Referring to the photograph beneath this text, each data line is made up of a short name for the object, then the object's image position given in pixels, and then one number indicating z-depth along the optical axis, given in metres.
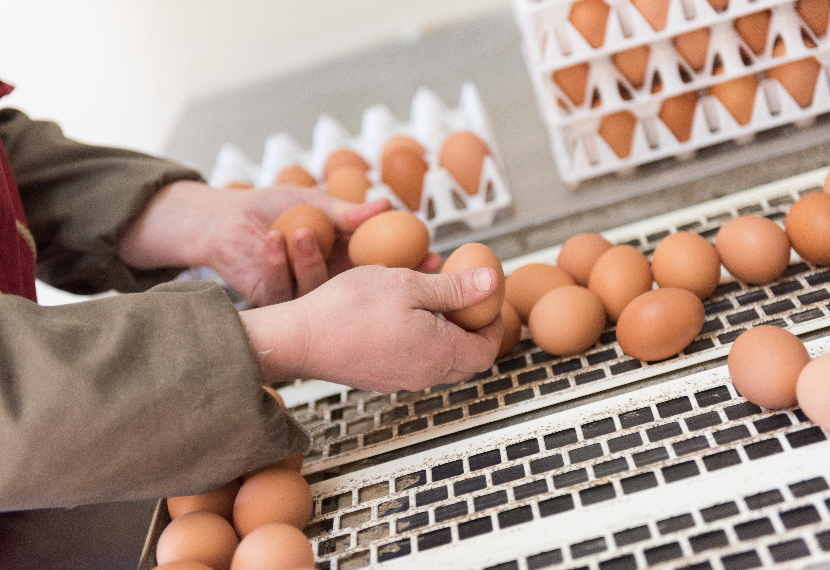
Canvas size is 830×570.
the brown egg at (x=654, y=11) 1.17
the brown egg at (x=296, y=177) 1.57
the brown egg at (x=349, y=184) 1.42
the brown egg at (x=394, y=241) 1.04
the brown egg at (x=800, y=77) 1.22
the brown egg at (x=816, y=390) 0.70
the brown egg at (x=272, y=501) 0.81
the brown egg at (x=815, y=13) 1.16
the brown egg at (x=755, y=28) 1.19
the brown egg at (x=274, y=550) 0.74
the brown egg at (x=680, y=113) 1.28
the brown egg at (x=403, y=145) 1.48
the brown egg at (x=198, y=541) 0.79
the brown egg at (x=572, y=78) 1.26
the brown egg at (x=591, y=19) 1.19
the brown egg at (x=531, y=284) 1.05
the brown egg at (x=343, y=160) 1.58
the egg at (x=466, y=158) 1.38
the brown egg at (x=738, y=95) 1.24
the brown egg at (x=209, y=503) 0.86
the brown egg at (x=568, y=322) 0.93
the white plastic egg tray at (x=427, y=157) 1.38
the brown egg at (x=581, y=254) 1.07
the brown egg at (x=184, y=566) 0.74
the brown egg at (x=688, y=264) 0.94
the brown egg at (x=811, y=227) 0.90
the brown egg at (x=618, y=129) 1.31
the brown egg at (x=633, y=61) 1.24
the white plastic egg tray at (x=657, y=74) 1.18
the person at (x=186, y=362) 0.72
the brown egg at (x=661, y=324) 0.85
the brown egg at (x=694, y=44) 1.21
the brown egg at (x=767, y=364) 0.74
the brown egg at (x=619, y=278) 0.97
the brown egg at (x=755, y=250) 0.92
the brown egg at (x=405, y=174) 1.40
